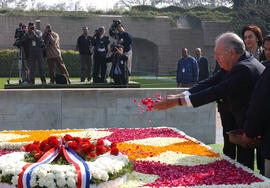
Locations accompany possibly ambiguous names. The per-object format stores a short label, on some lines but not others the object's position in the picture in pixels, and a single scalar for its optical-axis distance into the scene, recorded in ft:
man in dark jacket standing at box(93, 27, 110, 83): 43.91
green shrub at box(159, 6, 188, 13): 123.34
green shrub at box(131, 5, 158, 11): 122.83
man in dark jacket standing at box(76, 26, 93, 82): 47.60
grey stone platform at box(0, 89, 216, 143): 25.88
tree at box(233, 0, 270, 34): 86.26
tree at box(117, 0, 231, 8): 162.97
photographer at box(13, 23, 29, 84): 42.52
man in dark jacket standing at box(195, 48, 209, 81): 41.91
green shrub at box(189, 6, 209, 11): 123.03
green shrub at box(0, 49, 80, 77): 80.33
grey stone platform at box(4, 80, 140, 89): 37.68
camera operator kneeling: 37.73
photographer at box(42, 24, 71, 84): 41.45
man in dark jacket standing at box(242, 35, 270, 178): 10.04
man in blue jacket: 37.81
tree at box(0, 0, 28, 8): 167.63
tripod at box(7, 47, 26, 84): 45.03
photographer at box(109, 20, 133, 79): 38.86
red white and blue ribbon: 10.96
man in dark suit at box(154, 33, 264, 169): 12.34
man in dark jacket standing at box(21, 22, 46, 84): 40.06
